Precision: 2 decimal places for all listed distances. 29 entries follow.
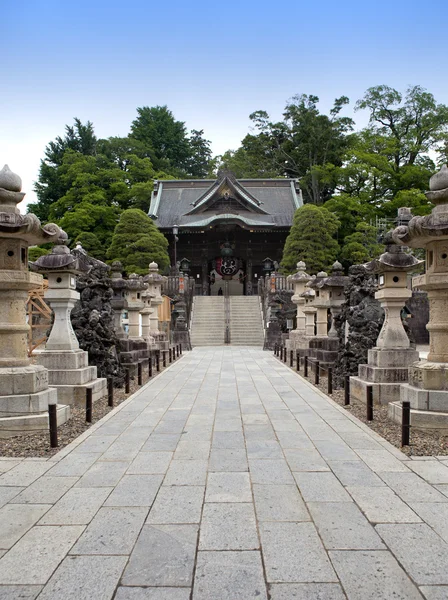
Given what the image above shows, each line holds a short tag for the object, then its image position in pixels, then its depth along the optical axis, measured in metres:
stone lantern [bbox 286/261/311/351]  19.47
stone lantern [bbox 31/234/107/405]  8.73
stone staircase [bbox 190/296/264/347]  27.61
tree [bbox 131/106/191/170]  58.38
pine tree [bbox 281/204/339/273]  32.22
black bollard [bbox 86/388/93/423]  7.38
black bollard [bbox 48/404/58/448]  5.93
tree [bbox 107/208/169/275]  32.78
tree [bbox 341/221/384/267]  31.34
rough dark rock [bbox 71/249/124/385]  10.27
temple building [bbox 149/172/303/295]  38.09
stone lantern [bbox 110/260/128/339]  14.32
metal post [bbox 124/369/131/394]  10.20
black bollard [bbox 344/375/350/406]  8.86
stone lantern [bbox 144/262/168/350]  20.67
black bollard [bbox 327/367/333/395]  10.12
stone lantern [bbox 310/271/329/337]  15.65
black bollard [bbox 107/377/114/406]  8.67
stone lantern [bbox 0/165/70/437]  6.57
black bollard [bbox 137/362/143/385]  11.45
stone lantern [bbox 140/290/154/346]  18.09
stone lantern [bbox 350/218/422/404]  8.68
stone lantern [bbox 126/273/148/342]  16.14
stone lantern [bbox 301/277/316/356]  17.55
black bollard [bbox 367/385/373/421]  7.43
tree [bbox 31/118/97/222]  42.92
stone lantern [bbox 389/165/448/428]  6.52
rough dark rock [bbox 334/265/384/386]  10.30
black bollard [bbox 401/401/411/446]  5.92
